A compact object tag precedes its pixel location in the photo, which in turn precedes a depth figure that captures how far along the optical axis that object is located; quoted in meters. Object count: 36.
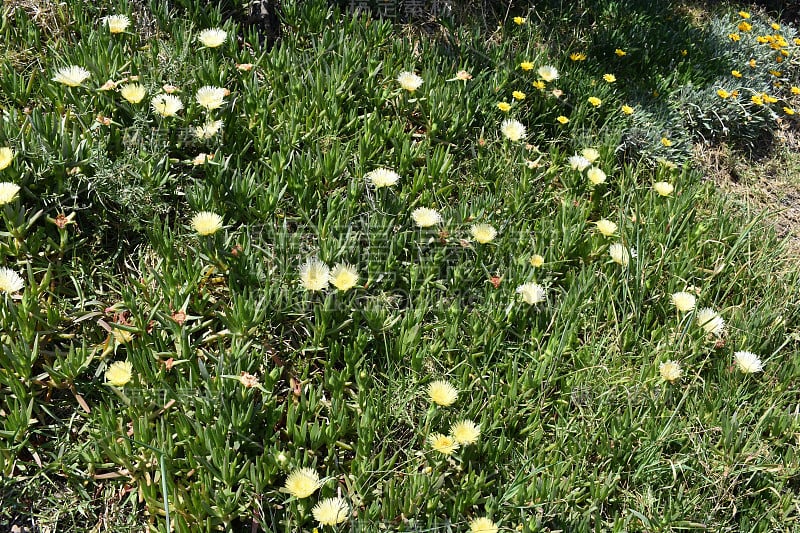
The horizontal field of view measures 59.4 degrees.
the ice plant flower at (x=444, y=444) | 1.81
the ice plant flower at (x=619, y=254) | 2.43
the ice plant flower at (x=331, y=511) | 1.67
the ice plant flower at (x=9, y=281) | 1.93
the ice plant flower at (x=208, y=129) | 2.41
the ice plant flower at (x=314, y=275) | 2.09
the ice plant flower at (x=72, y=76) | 2.37
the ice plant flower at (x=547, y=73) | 3.10
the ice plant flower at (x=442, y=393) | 1.93
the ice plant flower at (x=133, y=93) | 2.41
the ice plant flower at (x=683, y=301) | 2.33
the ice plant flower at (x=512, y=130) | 2.84
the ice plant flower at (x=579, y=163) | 2.80
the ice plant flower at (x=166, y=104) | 2.42
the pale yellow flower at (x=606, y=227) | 2.49
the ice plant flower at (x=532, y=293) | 2.25
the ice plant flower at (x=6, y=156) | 2.05
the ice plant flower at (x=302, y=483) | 1.70
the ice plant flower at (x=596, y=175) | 2.76
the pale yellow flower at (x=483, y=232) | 2.38
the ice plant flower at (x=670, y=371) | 2.10
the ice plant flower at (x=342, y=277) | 2.09
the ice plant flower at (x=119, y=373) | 1.79
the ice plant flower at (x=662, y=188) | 2.80
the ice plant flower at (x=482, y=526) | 1.71
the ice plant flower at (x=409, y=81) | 2.84
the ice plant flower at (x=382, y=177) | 2.45
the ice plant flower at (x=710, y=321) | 2.28
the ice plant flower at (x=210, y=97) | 2.44
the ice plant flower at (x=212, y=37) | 2.76
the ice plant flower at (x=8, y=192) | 2.00
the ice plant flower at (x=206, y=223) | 2.09
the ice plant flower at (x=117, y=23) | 2.65
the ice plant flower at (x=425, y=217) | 2.38
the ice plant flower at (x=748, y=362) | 2.18
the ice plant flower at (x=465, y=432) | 1.85
